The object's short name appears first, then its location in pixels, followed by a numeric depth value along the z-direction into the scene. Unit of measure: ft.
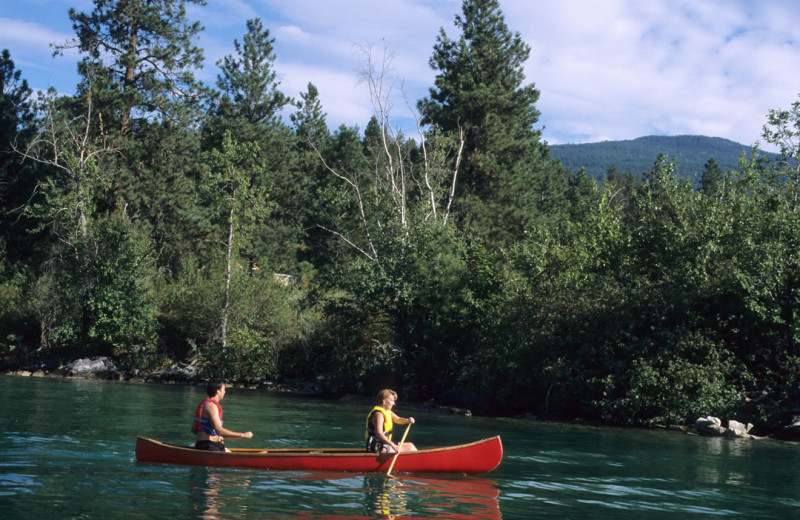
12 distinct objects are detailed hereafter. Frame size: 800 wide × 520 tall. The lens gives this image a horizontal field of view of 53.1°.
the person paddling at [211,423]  43.32
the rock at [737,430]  72.08
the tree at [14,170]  145.89
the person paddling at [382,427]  44.75
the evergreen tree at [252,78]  163.22
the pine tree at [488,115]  139.54
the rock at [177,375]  117.08
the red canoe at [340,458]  43.29
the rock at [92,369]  115.85
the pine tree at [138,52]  135.23
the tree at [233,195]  122.83
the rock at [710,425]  72.69
